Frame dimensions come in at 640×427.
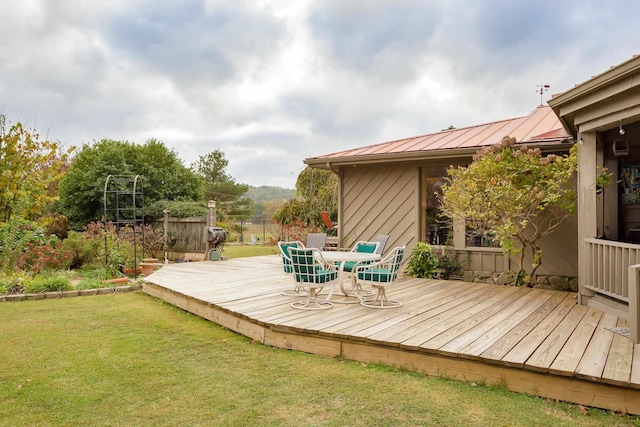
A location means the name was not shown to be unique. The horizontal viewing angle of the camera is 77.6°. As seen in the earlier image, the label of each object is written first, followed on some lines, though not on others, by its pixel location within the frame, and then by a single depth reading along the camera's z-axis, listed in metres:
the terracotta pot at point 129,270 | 8.46
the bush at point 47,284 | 6.23
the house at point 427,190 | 6.29
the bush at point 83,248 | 8.47
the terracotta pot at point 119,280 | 7.23
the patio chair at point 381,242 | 6.33
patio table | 4.77
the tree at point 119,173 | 13.03
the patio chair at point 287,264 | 5.21
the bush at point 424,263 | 7.02
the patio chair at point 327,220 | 9.87
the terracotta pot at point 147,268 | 8.72
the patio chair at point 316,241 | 6.91
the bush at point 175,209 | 11.84
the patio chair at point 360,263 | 5.24
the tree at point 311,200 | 15.11
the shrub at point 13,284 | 6.18
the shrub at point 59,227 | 10.33
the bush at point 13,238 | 7.01
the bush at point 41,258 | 6.98
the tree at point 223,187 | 26.69
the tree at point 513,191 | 5.47
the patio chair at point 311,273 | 4.42
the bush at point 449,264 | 7.02
